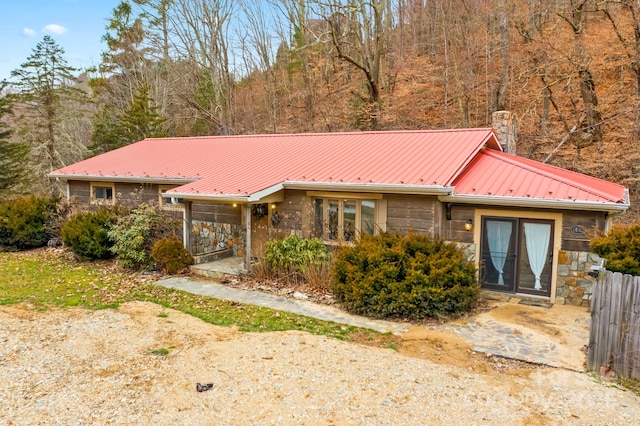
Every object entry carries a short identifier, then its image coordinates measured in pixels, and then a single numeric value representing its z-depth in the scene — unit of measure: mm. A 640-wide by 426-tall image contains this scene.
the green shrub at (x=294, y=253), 9719
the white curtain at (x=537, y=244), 8695
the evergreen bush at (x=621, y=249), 6793
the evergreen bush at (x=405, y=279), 7461
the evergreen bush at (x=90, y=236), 11914
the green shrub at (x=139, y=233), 11039
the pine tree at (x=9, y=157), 16703
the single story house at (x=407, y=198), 8531
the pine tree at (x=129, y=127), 24344
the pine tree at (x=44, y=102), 20078
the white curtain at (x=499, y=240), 8977
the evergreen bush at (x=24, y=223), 14391
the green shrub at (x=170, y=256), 10773
